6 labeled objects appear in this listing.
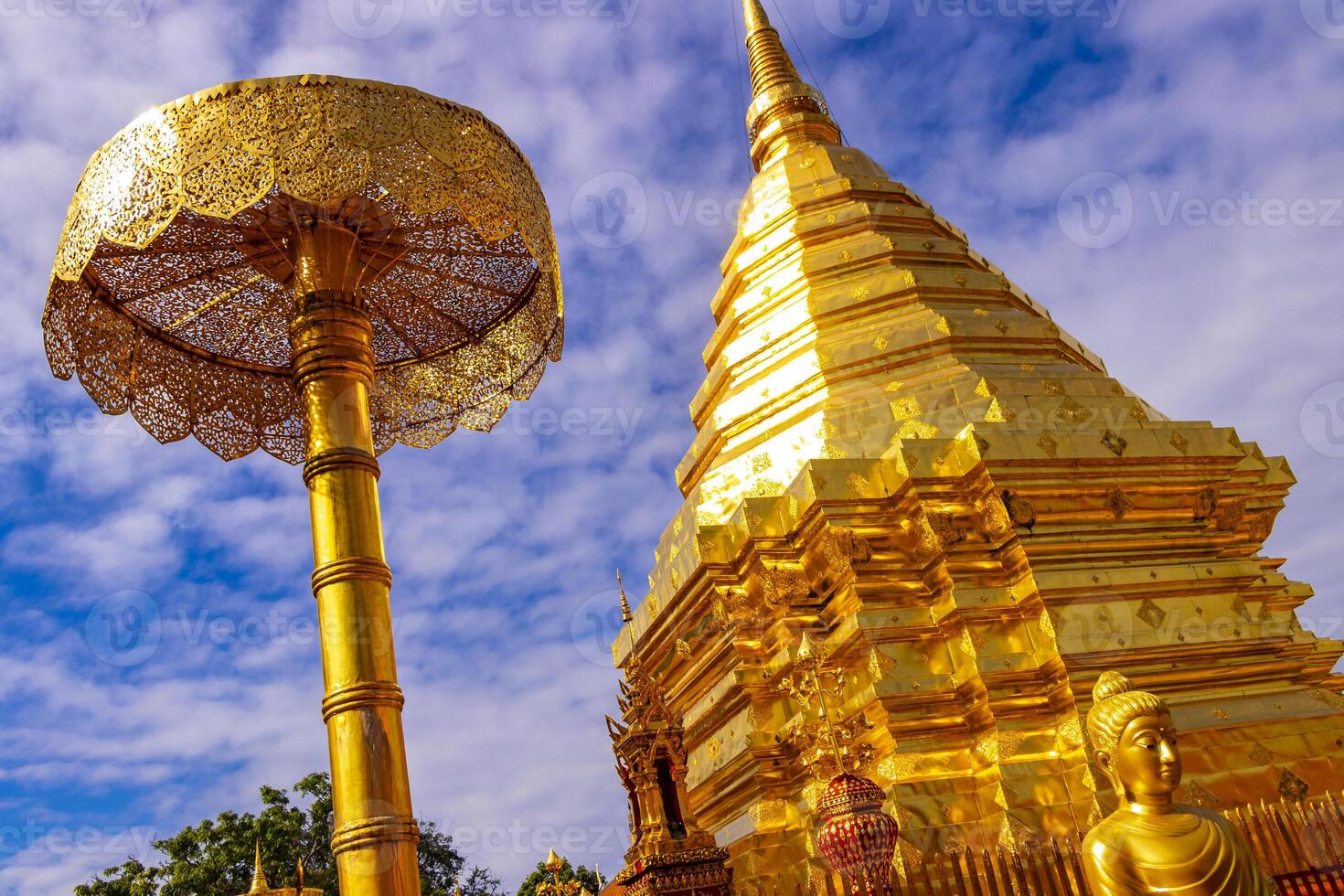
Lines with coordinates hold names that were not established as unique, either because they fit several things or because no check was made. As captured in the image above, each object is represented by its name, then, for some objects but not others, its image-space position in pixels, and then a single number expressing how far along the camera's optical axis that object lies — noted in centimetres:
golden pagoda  1002
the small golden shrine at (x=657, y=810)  737
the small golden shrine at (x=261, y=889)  1182
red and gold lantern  704
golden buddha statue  519
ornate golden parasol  657
